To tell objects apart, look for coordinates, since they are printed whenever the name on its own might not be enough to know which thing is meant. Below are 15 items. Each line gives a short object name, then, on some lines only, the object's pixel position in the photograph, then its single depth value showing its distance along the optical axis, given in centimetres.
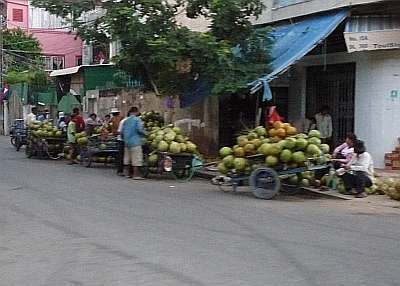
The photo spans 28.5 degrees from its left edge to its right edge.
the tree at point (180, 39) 1925
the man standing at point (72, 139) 2348
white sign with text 1858
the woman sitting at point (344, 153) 1542
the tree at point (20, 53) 5366
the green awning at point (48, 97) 4242
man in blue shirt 1873
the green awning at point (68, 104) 3362
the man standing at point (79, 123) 2367
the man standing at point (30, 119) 2756
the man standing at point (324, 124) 2083
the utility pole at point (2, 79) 4625
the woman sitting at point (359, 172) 1499
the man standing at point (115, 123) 2236
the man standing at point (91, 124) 2379
